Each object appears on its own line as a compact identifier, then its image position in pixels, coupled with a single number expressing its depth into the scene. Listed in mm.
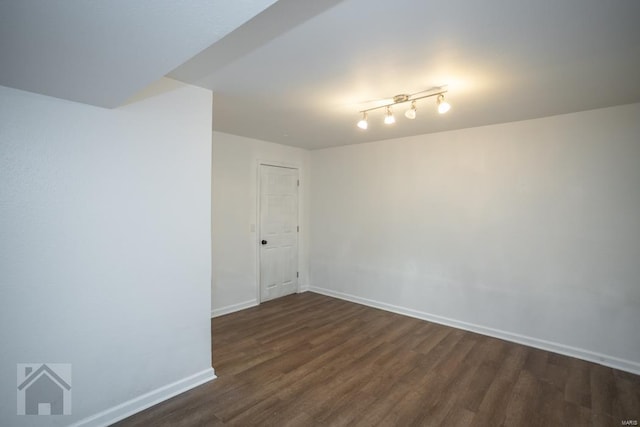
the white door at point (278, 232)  4590
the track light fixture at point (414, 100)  2407
